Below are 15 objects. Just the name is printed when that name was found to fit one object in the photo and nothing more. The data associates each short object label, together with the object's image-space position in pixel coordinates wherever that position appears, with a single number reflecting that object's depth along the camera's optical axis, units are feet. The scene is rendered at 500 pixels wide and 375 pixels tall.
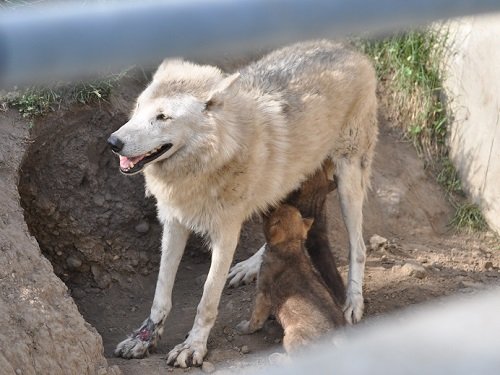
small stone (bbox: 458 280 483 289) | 41.88
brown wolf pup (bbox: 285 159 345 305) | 39.55
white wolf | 32.19
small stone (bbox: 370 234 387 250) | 45.29
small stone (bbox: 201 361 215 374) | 32.99
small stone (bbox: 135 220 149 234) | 43.09
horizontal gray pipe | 4.88
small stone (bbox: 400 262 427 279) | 41.24
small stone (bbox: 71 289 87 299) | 40.78
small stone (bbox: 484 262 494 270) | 45.14
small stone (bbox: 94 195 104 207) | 41.86
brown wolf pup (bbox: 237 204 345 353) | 32.65
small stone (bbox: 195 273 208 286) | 42.50
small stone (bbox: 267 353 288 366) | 30.99
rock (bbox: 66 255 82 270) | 41.09
